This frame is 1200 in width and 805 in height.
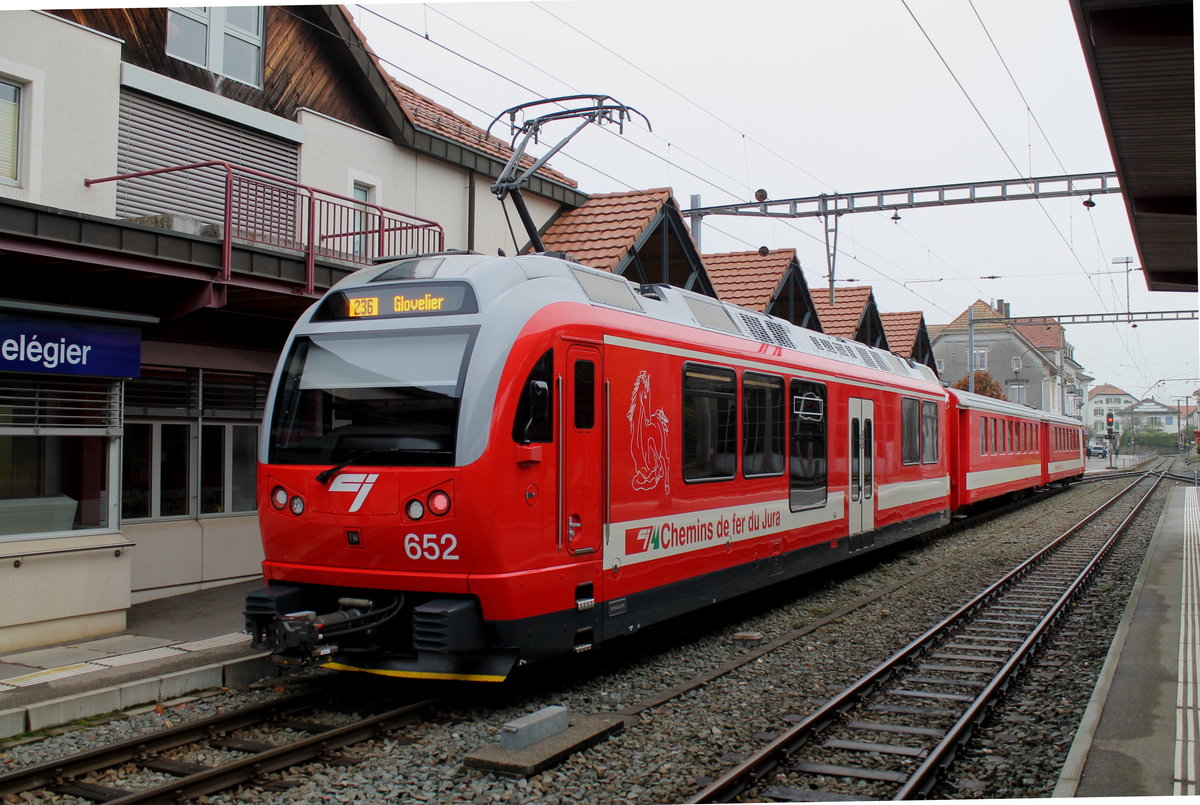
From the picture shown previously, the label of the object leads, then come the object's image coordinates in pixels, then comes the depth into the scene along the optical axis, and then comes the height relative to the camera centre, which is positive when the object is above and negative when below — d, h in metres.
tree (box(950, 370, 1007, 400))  49.35 +2.80
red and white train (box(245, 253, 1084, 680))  6.60 -0.22
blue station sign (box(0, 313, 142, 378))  7.96 +0.75
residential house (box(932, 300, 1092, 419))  72.69 +6.24
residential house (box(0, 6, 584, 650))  8.30 +1.59
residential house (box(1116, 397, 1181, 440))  134.00 +3.38
